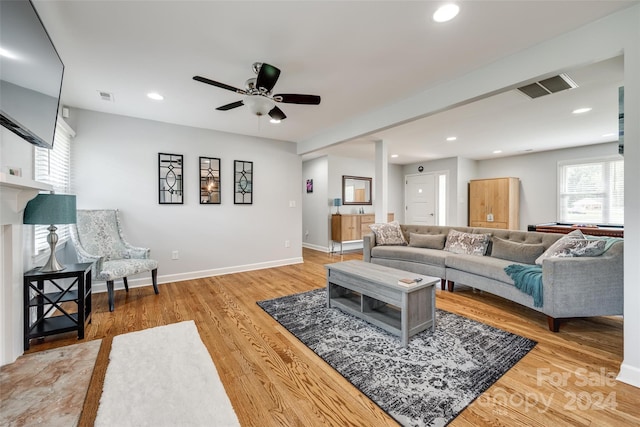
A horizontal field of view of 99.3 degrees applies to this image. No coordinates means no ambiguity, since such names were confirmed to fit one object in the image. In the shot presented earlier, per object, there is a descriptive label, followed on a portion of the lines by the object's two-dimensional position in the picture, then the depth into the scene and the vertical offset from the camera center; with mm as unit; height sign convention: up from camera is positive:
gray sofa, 2328 -651
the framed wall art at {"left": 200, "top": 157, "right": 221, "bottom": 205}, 4297 +481
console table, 6270 -368
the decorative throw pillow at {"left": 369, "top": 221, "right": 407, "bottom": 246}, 4465 -384
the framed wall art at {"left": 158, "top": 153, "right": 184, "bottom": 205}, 3977 +466
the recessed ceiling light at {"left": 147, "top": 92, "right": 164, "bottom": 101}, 3030 +1303
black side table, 2127 -765
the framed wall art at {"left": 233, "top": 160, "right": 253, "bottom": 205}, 4617 +488
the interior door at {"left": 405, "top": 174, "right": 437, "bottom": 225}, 7375 +331
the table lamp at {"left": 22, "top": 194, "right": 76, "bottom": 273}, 2064 -22
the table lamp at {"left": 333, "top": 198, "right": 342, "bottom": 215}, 6389 +197
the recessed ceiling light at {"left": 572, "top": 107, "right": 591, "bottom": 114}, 3528 +1330
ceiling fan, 2238 +1015
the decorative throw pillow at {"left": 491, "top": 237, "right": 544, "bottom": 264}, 3090 -469
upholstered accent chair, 2928 -466
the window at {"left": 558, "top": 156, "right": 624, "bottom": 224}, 5152 +403
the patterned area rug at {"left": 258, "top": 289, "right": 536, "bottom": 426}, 1559 -1079
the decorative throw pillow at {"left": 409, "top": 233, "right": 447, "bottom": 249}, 4143 -459
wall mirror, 6821 +537
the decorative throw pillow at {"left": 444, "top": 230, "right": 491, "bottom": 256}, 3620 -439
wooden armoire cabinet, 6164 +204
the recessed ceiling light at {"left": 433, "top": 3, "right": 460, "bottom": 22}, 1731 +1304
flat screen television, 1319 +785
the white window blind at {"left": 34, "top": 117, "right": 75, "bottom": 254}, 2541 +448
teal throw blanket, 2511 -646
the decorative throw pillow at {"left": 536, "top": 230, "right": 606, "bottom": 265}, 2455 -342
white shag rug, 1438 -1090
